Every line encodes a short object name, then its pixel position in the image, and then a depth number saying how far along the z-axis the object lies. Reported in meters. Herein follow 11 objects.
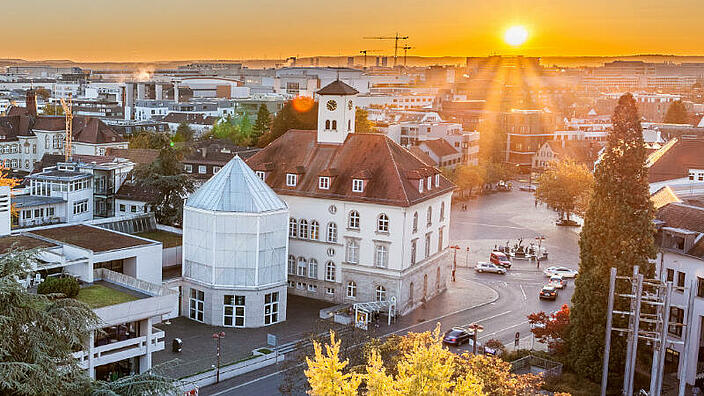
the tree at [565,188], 103.12
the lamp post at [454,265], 72.14
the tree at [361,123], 105.56
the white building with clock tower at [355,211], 59.09
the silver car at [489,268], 74.75
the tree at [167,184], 69.94
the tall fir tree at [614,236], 46.12
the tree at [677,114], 150.00
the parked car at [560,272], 74.19
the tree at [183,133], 132.00
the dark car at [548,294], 65.94
